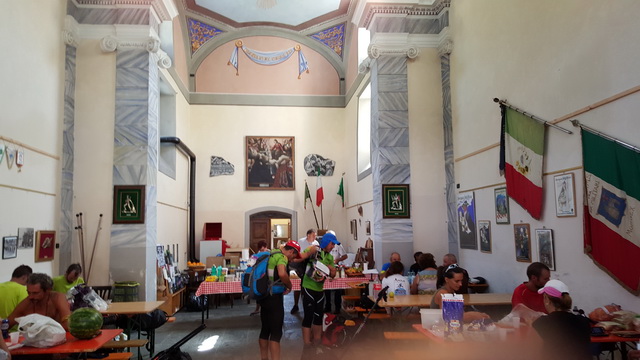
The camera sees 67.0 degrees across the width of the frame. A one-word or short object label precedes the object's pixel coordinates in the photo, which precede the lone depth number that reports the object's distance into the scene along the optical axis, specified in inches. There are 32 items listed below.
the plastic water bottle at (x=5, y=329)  187.2
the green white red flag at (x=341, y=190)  615.5
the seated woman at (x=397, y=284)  300.4
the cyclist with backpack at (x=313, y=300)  281.8
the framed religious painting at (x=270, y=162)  628.1
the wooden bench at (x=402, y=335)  201.8
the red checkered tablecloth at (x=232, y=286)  356.8
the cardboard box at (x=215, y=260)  546.5
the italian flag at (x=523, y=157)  277.7
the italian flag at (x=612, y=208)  204.7
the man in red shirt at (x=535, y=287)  216.1
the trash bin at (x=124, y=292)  359.9
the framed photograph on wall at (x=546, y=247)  265.9
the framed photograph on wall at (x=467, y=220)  369.1
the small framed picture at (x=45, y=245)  327.9
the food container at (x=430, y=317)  186.4
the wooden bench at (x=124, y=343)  213.3
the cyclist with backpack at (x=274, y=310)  237.6
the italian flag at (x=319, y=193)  612.1
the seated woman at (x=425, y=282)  308.5
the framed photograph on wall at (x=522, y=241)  290.8
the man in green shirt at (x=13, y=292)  221.1
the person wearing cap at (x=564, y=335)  141.4
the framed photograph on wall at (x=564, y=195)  248.8
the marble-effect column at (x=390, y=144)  409.4
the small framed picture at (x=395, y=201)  410.3
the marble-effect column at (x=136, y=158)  373.4
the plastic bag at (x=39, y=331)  174.4
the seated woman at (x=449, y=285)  198.4
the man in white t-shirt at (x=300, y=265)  286.7
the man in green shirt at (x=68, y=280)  270.2
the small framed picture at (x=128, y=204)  377.1
